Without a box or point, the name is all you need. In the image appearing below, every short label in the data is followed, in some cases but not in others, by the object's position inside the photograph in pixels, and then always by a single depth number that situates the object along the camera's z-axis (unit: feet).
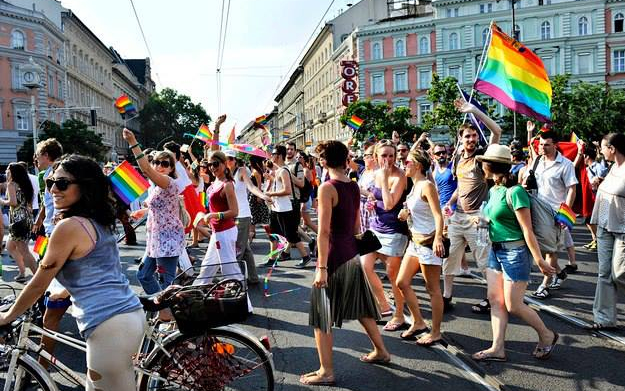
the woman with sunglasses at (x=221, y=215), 20.17
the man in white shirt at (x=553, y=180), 23.25
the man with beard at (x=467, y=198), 19.88
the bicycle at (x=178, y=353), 10.42
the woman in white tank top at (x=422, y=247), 16.57
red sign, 182.80
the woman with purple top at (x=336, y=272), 13.75
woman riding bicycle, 8.92
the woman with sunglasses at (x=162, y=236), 17.62
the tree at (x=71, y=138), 142.41
